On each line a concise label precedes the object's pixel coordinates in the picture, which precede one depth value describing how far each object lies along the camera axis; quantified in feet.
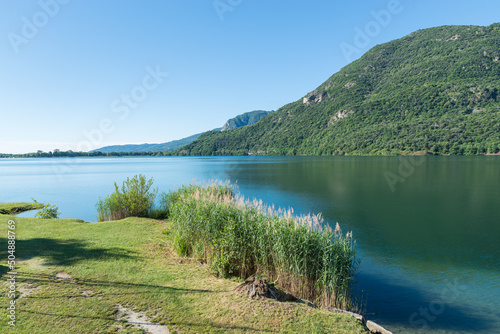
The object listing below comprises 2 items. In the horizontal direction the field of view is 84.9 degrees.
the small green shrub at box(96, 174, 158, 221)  53.67
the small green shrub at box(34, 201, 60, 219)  57.21
